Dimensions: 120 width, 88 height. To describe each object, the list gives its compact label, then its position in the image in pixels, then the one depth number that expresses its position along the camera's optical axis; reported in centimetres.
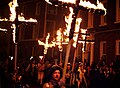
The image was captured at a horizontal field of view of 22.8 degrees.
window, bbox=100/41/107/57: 2326
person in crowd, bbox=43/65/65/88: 588
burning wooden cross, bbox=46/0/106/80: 588
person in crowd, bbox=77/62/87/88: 1321
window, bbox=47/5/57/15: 3674
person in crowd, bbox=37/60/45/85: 1647
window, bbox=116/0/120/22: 2172
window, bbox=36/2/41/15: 3785
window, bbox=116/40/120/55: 2122
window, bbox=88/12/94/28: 2533
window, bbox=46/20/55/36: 3581
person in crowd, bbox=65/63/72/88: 1073
